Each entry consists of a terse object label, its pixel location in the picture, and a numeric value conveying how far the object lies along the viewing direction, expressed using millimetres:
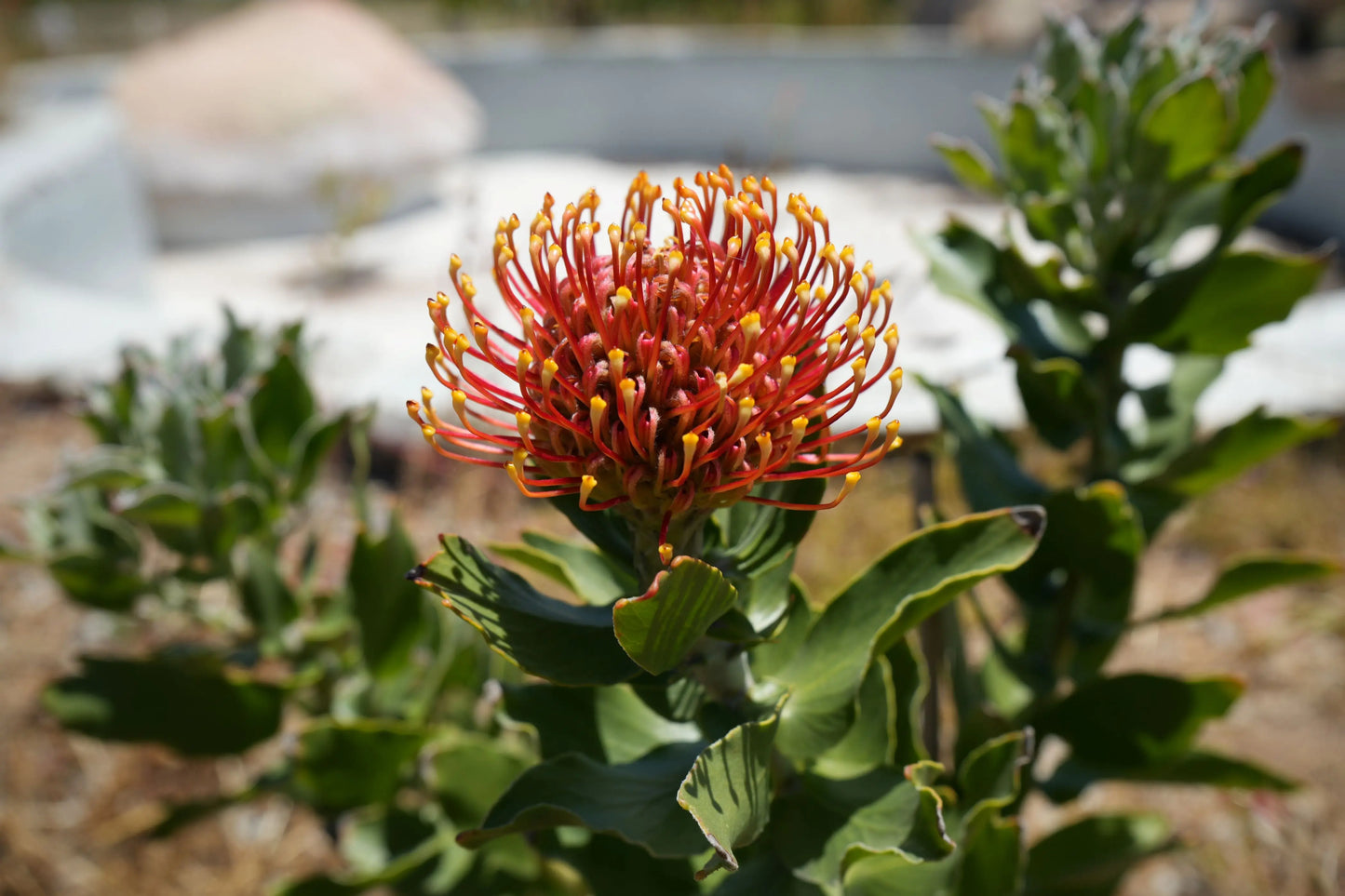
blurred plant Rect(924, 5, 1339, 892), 319
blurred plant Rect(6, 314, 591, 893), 347
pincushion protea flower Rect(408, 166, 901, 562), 230
